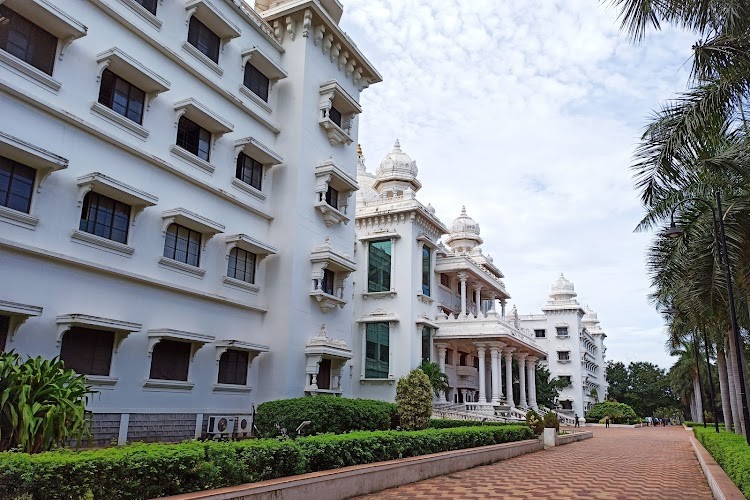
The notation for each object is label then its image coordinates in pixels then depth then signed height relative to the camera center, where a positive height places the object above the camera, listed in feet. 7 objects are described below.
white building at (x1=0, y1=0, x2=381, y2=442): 41.34 +15.96
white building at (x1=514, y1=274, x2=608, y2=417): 205.77 +17.22
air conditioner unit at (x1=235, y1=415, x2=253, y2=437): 57.26 -4.34
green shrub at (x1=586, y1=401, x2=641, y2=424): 199.72 -7.21
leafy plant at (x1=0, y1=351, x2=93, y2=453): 26.71 -1.52
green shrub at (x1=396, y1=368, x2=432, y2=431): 71.61 -1.90
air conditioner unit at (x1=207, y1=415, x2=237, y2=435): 53.15 -4.06
